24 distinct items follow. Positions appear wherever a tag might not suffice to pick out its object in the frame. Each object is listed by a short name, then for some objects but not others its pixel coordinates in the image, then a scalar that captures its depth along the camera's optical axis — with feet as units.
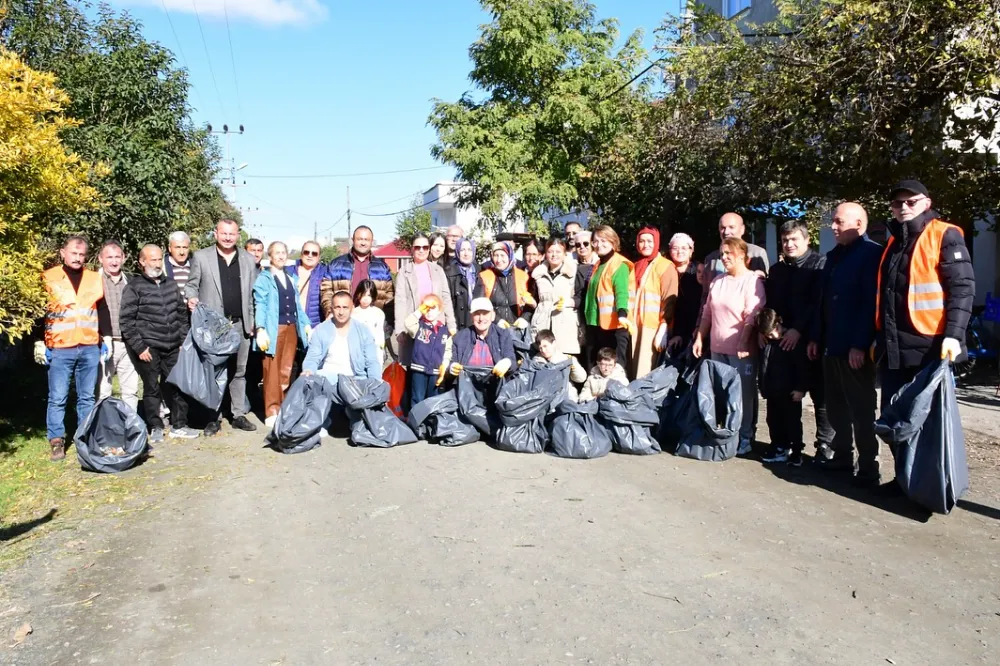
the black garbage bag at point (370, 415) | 22.46
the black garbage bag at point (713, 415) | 20.01
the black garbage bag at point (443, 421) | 22.40
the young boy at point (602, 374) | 22.36
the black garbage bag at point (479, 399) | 22.45
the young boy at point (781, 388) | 19.76
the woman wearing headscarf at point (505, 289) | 26.05
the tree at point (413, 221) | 146.51
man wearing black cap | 15.83
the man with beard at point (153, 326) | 23.11
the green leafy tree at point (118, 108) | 28.91
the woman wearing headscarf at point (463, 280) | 26.86
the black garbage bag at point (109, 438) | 20.25
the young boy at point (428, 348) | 23.70
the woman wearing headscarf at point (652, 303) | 23.12
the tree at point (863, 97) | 24.48
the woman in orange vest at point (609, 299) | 23.39
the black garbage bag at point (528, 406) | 21.39
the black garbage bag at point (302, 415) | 21.74
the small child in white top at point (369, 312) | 25.23
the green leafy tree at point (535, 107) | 53.42
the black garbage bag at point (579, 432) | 20.83
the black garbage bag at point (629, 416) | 20.98
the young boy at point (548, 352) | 22.71
